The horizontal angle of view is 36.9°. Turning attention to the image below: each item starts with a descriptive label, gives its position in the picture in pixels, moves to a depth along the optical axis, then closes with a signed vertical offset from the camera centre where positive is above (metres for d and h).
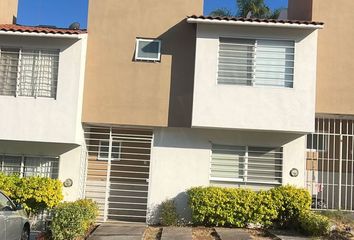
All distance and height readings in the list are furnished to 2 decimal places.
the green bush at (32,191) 13.27 -1.02
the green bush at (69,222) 11.89 -1.56
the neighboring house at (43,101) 13.72 +1.29
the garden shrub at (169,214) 13.90 -1.49
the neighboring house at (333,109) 14.53 +1.57
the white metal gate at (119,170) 15.00 -0.43
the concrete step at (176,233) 12.08 -1.77
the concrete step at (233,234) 12.11 -1.71
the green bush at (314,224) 12.28 -1.37
